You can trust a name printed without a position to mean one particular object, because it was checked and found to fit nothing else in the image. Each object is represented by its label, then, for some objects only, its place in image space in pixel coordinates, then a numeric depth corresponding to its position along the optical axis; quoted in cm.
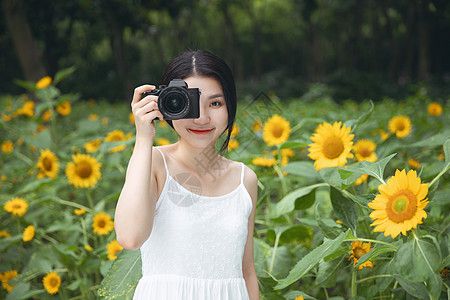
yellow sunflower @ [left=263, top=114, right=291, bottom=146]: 200
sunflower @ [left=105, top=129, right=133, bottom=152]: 231
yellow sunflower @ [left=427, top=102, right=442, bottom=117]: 292
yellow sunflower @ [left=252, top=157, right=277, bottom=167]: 200
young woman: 120
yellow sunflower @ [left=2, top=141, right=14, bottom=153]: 289
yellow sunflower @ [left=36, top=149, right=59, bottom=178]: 229
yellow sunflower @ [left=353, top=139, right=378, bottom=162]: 180
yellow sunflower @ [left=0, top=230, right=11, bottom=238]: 210
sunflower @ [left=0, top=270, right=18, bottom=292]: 193
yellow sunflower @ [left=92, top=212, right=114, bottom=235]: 193
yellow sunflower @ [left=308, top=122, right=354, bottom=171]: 144
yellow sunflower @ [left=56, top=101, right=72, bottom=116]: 278
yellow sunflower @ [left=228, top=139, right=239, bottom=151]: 217
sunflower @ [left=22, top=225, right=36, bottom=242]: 189
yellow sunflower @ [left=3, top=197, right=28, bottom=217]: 200
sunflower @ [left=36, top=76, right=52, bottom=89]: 264
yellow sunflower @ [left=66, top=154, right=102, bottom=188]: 208
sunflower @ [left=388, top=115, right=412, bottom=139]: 228
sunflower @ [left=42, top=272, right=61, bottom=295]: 179
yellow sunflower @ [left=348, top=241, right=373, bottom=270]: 132
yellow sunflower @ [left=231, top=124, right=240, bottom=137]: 198
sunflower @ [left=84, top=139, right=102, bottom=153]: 241
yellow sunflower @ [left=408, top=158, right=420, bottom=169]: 219
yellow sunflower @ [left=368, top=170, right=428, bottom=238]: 105
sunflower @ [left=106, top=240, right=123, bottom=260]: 168
